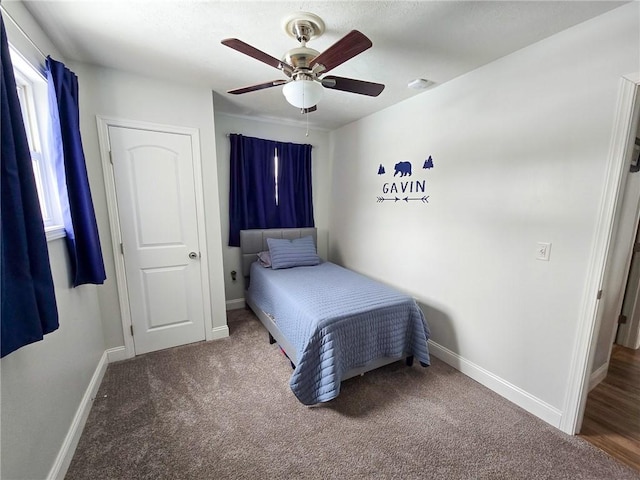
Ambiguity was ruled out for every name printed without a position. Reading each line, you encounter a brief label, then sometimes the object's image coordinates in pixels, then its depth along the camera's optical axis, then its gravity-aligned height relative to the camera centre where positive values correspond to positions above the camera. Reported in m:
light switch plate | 1.76 -0.34
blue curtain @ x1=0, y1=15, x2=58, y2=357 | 0.99 -0.15
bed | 1.88 -1.00
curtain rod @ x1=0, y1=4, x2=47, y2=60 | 1.23 +0.85
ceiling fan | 1.29 +0.72
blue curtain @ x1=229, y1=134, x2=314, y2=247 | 3.42 +0.17
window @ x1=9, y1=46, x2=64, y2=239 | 1.58 +0.37
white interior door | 2.30 -0.32
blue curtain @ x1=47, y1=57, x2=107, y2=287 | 1.62 +0.12
